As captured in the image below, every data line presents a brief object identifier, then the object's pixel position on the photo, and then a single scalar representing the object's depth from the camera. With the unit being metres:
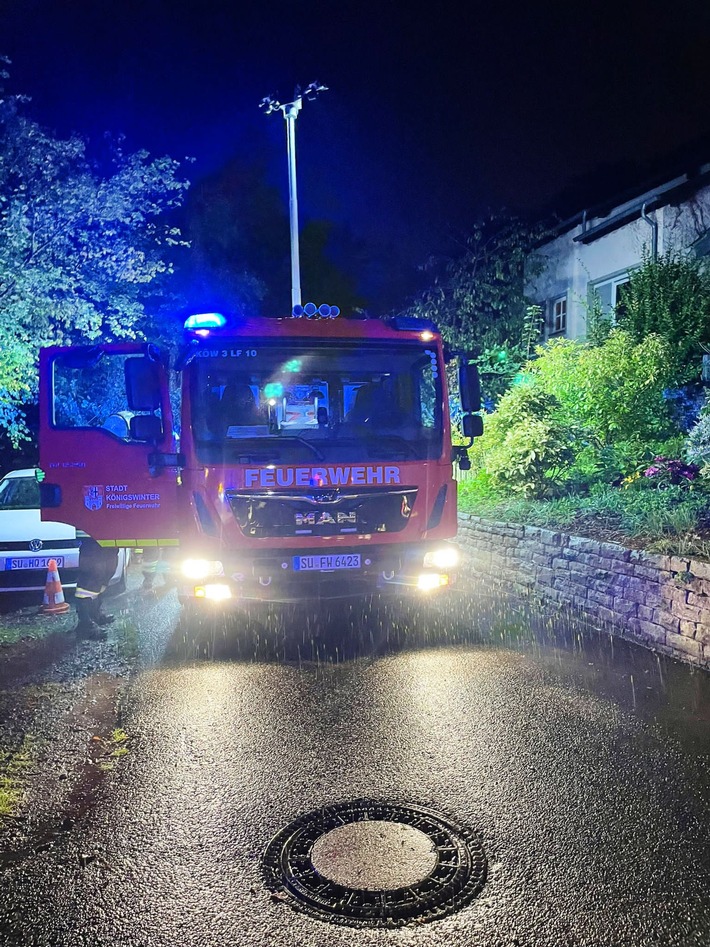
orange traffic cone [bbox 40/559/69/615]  8.42
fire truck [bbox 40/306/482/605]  6.68
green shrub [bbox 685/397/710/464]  9.41
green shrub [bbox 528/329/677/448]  11.26
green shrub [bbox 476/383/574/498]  10.82
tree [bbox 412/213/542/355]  19.34
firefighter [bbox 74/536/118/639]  8.42
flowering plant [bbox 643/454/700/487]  9.95
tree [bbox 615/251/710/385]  12.09
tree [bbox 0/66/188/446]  10.77
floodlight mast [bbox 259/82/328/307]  19.08
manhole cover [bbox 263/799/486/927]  2.93
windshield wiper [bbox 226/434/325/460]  6.71
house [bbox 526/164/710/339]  13.78
